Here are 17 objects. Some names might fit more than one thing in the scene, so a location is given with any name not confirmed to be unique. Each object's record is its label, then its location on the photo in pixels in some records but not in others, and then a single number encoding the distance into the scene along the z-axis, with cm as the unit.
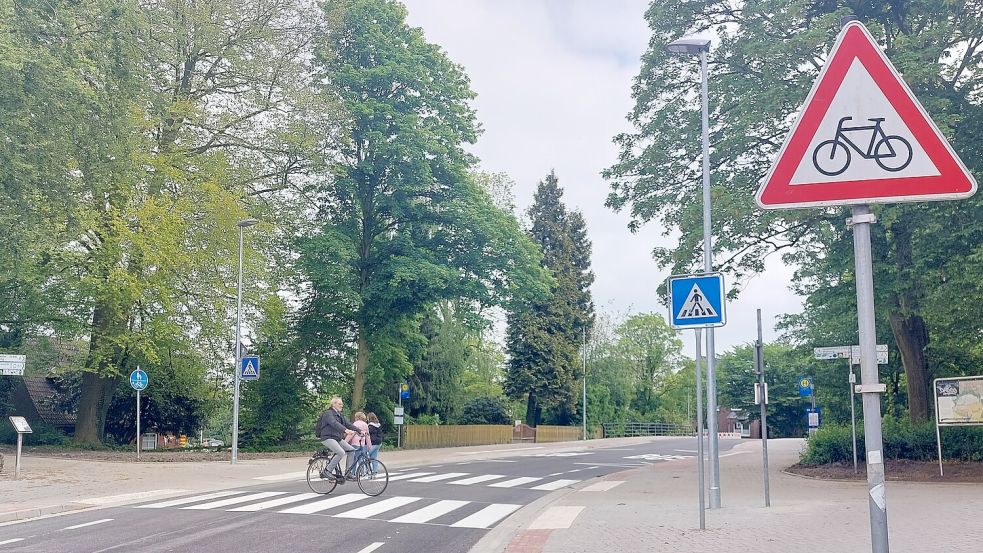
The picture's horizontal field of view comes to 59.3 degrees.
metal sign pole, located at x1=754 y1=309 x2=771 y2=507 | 1537
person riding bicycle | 1728
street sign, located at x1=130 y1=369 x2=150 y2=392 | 2520
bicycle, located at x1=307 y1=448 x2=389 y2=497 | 1738
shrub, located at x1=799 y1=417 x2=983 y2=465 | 2184
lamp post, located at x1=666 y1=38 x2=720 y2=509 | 1428
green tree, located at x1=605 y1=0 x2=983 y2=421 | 1861
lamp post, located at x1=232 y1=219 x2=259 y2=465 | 2699
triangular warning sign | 360
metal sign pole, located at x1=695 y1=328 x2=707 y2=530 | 1140
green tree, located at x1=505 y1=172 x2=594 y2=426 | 6231
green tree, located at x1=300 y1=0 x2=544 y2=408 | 3625
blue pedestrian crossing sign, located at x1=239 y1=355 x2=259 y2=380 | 2638
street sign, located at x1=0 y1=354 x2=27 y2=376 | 1953
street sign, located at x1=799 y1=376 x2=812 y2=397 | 3295
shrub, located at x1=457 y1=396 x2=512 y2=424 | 5203
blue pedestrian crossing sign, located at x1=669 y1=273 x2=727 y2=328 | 1145
